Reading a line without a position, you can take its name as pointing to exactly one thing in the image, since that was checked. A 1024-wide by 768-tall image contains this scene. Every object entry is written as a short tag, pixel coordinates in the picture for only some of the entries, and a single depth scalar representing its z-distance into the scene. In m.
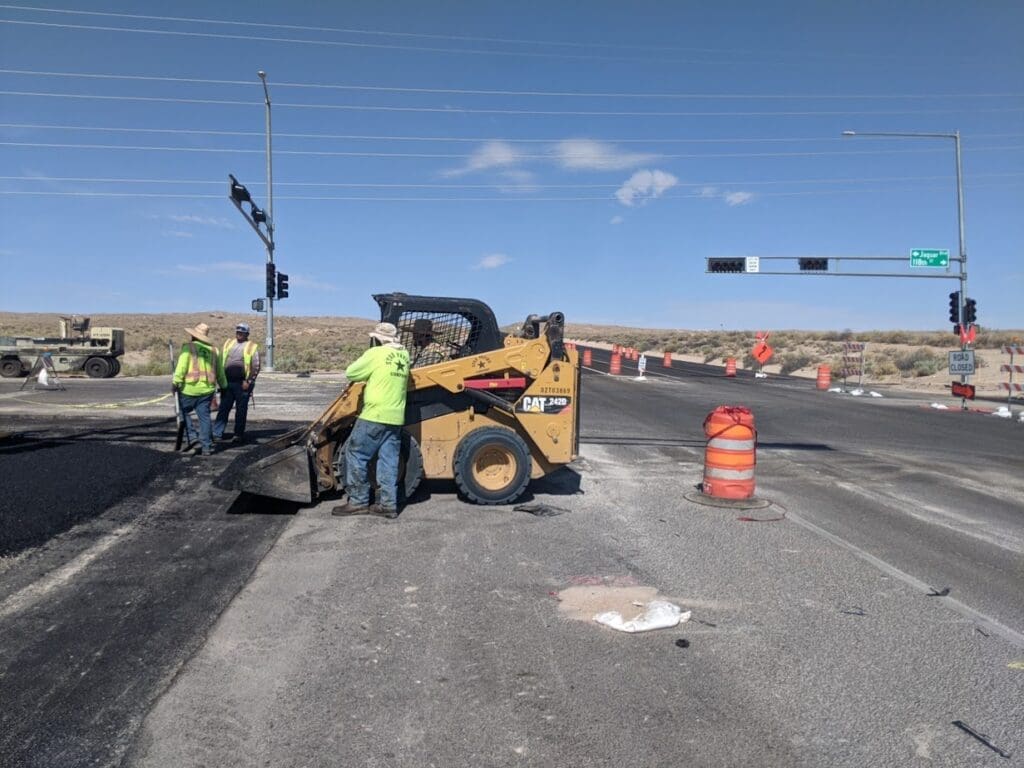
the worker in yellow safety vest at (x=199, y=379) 10.60
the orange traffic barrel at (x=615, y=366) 37.74
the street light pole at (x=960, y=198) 27.72
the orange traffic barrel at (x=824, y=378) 32.70
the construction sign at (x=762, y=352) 31.77
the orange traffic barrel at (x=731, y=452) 8.83
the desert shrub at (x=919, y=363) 41.84
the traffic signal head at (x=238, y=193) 24.38
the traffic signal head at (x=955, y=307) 29.92
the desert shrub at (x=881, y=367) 43.38
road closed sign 24.86
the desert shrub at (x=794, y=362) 48.90
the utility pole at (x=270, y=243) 31.38
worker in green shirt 7.73
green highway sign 31.31
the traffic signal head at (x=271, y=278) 31.50
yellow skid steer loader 8.33
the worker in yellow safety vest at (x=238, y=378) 12.01
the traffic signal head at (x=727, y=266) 33.44
